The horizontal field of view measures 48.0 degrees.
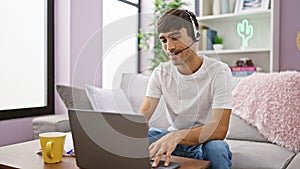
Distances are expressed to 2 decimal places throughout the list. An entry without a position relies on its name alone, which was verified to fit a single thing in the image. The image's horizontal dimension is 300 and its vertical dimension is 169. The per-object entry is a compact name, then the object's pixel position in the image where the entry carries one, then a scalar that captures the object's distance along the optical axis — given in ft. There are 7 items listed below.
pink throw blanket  5.44
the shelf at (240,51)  7.99
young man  3.23
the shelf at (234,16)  8.06
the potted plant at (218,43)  8.79
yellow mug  3.21
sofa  4.17
